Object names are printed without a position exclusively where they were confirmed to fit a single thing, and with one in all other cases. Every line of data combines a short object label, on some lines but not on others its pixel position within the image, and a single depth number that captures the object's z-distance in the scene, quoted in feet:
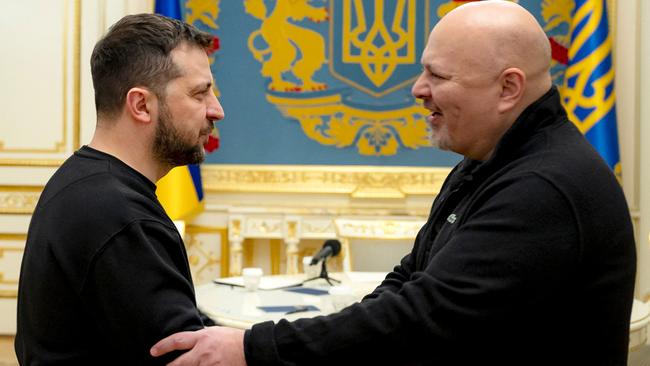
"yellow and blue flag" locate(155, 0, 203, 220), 14.79
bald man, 4.08
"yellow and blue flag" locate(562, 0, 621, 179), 14.66
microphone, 10.59
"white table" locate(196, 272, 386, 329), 8.38
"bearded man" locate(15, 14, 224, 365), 4.26
